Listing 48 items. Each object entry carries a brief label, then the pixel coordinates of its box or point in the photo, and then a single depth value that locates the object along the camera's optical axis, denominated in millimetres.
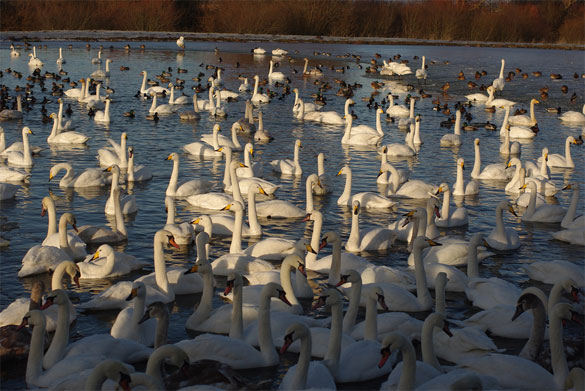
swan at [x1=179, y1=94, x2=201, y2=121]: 27438
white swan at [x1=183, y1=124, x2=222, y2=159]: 20844
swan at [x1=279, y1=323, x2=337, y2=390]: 7438
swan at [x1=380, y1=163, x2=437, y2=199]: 16719
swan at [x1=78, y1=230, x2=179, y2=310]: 9969
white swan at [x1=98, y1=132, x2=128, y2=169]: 18609
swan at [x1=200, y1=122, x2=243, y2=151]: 21781
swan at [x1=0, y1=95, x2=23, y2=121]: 24983
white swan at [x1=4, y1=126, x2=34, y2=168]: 18656
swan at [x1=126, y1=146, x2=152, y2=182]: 17375
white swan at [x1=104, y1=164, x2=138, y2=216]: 14652
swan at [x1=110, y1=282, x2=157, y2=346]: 8852
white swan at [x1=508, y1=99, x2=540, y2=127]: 27500
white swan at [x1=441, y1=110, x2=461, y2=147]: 23766
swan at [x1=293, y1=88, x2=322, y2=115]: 29039
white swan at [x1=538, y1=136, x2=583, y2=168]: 20484
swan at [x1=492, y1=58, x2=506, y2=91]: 36938
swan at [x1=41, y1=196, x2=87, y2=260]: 11938
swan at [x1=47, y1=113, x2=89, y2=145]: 21750
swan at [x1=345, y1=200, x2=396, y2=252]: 12844
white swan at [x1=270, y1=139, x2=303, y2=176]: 18734
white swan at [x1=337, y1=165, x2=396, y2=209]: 15703
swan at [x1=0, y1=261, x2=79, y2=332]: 9070
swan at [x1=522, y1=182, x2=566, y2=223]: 15125
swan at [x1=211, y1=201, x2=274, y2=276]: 11414
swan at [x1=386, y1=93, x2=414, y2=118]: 29375
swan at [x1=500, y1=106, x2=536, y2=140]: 25438
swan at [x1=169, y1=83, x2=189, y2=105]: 30781
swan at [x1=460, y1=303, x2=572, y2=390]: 7848
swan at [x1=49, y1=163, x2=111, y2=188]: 16641
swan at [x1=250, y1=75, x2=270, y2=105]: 32259
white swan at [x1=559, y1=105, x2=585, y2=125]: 28734
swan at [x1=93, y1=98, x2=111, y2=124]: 25578
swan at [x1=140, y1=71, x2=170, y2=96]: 32625
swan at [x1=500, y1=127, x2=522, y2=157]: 22516
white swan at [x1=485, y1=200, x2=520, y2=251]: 13203
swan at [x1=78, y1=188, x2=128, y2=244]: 12945
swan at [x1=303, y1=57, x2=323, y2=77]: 43969
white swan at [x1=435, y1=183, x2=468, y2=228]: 14612
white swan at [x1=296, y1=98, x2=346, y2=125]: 27500
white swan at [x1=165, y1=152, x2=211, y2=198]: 16203
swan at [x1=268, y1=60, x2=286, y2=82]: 40366
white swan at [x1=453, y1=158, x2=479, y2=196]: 17077
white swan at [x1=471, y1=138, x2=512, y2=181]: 19062
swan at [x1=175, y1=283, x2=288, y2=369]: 8109
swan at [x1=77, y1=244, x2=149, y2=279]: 11102
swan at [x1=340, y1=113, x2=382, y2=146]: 23250
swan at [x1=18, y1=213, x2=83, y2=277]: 11188
